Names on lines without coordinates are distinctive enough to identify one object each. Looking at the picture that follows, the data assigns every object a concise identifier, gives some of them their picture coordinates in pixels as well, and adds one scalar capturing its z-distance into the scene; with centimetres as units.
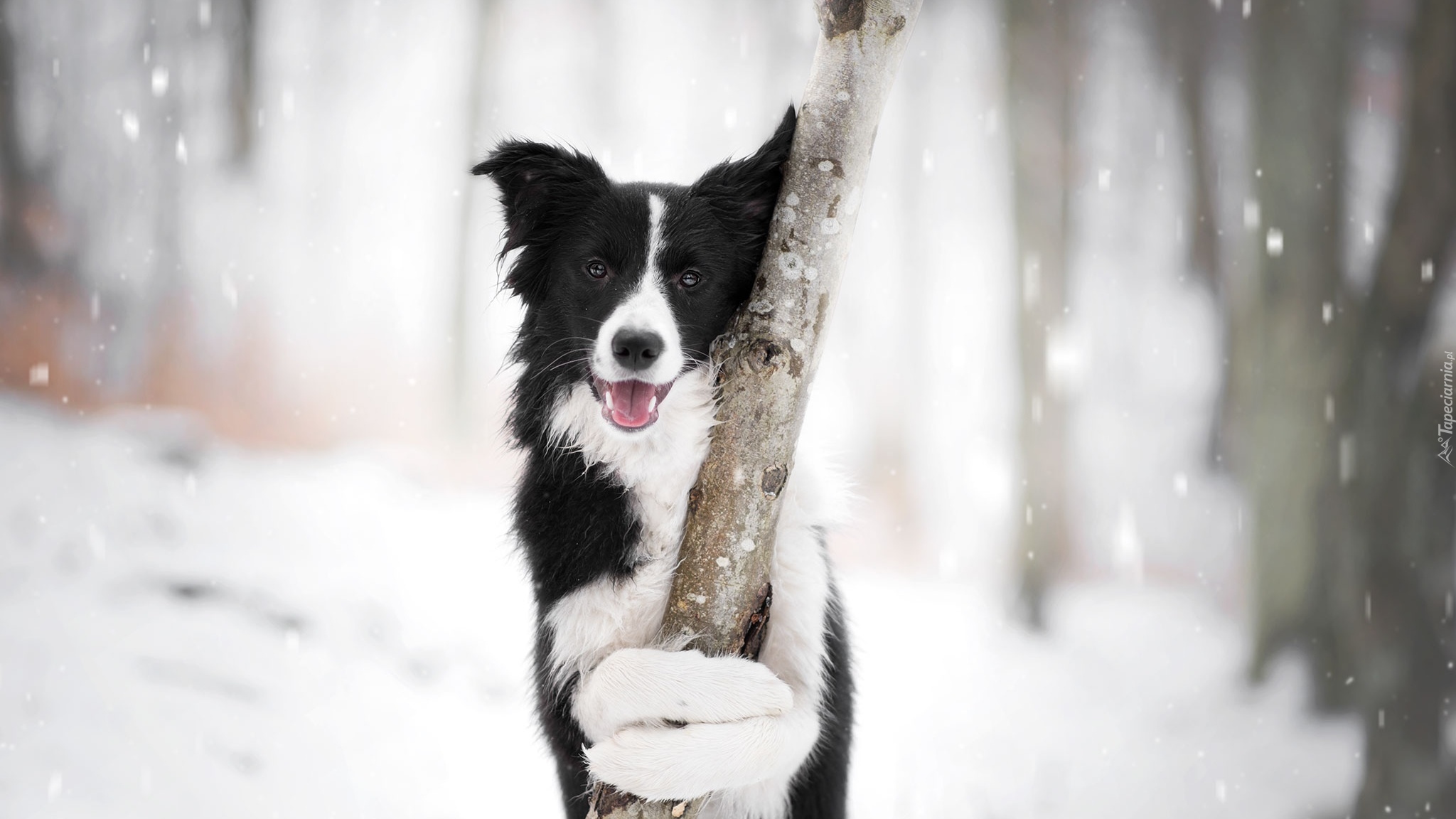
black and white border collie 197
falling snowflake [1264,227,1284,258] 580
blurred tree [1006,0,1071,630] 651
